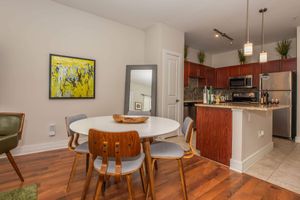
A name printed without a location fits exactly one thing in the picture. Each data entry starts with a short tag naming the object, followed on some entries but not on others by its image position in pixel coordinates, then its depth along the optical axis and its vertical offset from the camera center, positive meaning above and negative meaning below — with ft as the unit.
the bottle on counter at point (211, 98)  9.28 +0.15
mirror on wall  12.35 +0.98
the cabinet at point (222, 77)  18.35 +2.78
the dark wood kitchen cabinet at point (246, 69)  16.30 +3.27
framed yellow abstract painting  9.61 +1.36
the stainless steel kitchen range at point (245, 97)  15.93 +0.41
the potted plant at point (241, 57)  17.17 +4.70
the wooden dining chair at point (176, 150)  4.96 -1.67
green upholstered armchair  6.91 -1.09
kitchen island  7.45 -1.72
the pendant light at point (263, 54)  9.25 +2.72
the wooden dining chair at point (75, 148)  5.38 -1.70
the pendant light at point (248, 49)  8.11 +2.67
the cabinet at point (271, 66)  14.51 +3.24
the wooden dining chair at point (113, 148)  3.77 -1.19
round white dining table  4.37 -0.85
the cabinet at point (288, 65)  13.58 +3.19
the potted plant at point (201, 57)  18.61 +5.06
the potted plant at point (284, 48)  13.96 +4.69
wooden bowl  5.64 -0.73
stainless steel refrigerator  12.86 +0.28
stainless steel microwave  16.20 +2.03
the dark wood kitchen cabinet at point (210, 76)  18.60 +2.86
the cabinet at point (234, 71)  17.29 +3.32
